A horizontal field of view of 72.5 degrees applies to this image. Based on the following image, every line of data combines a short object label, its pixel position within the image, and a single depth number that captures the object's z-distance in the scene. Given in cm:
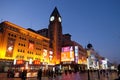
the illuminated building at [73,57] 5382
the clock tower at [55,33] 5904
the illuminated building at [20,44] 3534
